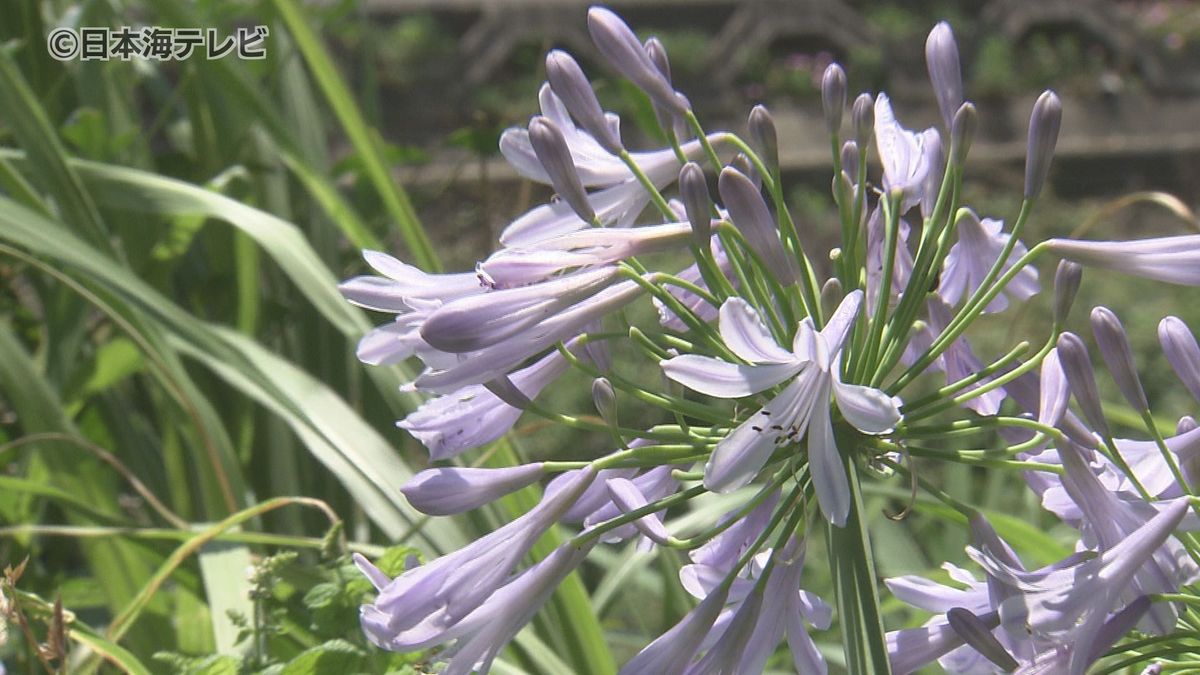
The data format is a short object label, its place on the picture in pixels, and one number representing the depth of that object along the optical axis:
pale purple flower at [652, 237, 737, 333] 1.36
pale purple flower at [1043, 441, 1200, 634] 1.30
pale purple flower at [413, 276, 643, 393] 1.30
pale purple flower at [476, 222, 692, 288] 1.31
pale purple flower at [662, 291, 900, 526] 1.28
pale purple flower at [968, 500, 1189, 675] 1.29
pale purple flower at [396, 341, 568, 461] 1.34
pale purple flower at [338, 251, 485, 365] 1.33
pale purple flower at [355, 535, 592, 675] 1.32
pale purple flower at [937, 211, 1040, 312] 1.37
